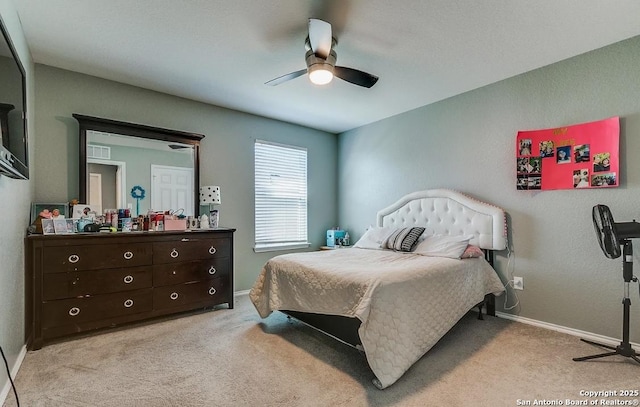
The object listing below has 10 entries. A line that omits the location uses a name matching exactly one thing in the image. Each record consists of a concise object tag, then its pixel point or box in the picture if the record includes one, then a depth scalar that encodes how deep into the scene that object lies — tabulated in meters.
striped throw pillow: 3.36
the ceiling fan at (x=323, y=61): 2.17
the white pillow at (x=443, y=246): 2.95
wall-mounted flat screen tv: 1.49
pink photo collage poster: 2.55
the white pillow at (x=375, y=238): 3.66
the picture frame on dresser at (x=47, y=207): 2.78
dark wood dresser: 2.49
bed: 1.95
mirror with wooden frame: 3.09
